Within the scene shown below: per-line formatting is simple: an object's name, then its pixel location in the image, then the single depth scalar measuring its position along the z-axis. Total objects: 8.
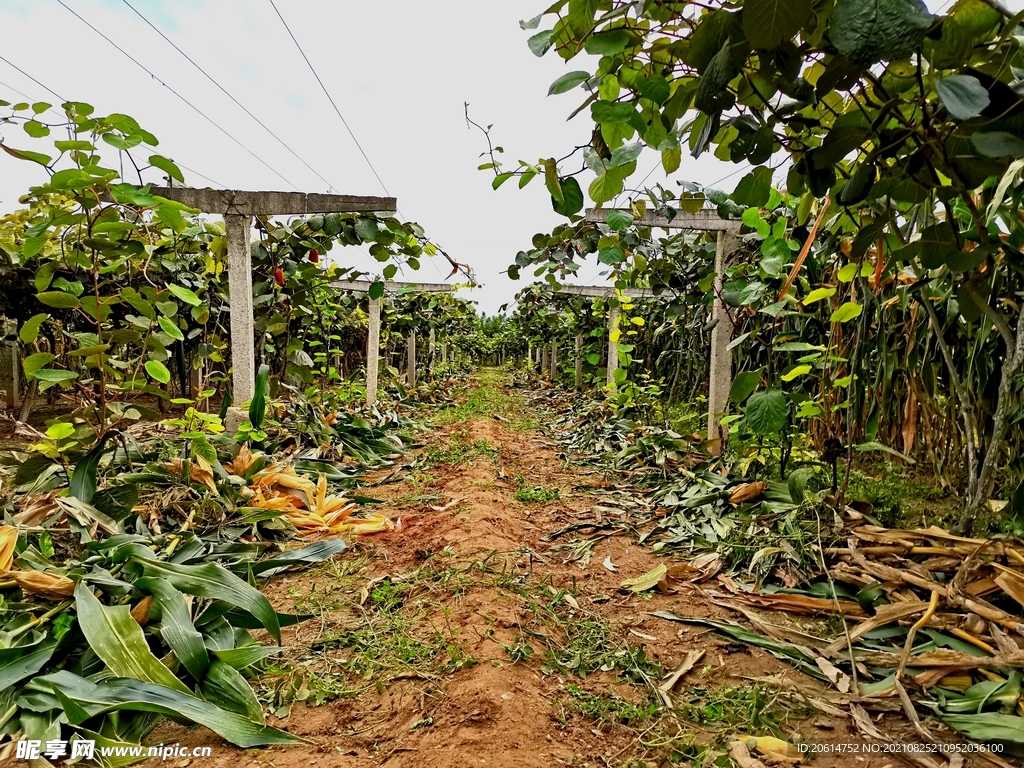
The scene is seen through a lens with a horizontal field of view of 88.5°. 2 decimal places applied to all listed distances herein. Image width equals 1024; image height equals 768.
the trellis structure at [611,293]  7.86
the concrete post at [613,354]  8.05
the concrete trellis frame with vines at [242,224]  3.69
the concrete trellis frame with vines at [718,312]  3.90
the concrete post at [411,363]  11.04
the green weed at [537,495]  4.09
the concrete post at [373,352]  6.92
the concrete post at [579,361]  11.49
